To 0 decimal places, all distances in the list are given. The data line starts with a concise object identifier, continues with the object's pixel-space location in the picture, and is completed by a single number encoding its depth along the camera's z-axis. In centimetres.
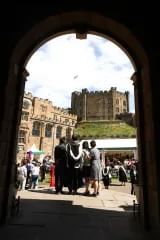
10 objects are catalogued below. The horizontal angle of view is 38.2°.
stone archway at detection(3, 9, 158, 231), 399
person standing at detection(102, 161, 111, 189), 1129
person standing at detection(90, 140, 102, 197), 693
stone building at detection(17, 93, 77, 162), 4741
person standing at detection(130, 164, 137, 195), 965
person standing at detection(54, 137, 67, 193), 746
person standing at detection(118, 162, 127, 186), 1358
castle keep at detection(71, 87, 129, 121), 8750
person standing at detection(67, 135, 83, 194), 766
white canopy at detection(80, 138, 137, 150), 2362
